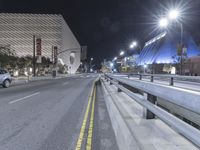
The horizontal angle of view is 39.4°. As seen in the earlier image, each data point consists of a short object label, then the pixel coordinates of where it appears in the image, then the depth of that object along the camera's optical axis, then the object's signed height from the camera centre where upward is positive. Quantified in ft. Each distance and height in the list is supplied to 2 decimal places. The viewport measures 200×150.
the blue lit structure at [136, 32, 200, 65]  350.23 +31.95
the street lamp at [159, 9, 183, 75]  76.23 +15.31
